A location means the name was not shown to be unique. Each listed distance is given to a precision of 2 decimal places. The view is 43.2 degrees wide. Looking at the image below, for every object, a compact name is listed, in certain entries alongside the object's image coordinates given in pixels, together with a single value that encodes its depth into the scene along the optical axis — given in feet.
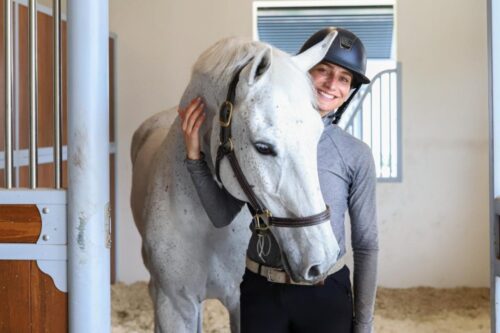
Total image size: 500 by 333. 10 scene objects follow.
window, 13.39
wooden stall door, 4.05
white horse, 4.03
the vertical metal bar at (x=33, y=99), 4.06
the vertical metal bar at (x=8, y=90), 4.06
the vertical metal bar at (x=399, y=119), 13.23
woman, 4.59
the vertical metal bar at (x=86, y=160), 3.96
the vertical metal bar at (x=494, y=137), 4.23
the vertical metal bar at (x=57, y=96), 4.01
